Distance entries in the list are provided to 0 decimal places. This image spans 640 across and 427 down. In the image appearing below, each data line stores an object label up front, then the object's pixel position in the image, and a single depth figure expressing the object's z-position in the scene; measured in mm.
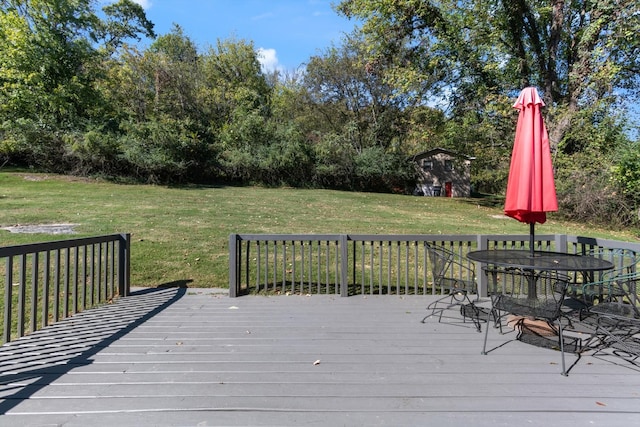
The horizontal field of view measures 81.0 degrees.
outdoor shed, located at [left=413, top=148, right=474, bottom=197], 33188
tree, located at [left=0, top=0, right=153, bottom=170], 19359
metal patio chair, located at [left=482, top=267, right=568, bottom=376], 3152
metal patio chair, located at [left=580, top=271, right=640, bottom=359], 3250
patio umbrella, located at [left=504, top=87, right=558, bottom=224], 3863
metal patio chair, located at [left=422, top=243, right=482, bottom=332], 4152
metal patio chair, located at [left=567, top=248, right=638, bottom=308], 3980
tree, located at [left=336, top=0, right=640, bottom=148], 14906
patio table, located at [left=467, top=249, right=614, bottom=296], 3426
